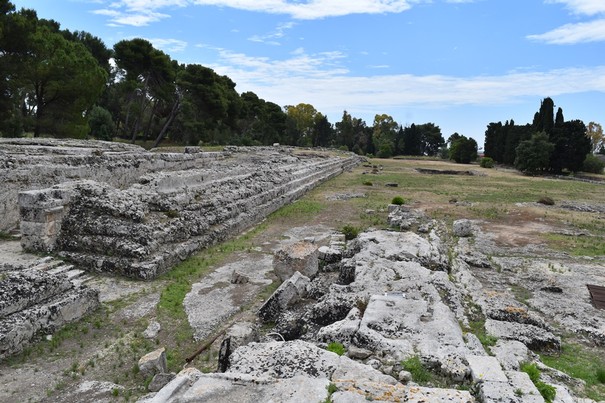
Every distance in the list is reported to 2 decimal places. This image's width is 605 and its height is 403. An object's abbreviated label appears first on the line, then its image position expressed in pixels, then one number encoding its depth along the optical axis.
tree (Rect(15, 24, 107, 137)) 22.64
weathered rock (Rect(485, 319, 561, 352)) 6.07
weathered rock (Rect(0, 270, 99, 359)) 5.76
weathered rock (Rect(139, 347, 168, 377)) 5.39
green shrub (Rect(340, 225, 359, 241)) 12.23
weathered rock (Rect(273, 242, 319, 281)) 8.59
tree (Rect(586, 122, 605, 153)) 99.33
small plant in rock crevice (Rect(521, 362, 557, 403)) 4.19
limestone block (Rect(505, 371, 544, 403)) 3.97
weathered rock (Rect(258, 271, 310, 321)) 7.00
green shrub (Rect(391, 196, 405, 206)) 18.14
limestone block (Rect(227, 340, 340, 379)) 4.43
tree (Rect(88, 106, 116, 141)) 37.47
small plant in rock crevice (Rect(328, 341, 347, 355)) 5.05
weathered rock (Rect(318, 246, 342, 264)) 9.80
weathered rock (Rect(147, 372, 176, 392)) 5.07
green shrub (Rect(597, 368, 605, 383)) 5.20
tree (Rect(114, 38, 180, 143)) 37.16
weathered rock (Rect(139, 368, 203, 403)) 3.93
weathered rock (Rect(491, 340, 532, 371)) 5.00
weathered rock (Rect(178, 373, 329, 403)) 3.94
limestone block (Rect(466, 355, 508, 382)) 4.30
